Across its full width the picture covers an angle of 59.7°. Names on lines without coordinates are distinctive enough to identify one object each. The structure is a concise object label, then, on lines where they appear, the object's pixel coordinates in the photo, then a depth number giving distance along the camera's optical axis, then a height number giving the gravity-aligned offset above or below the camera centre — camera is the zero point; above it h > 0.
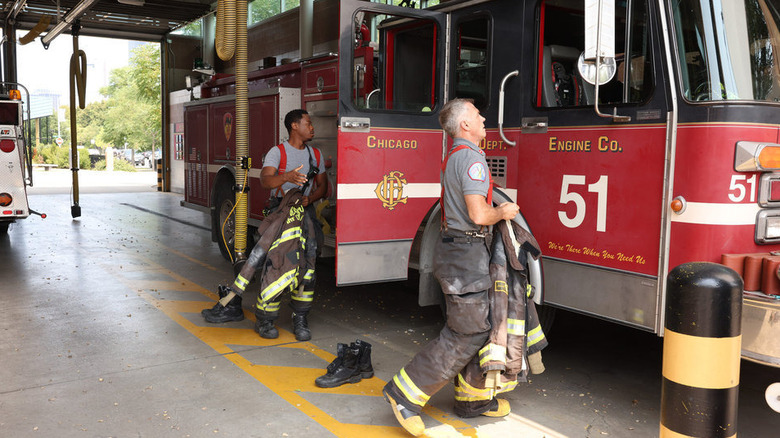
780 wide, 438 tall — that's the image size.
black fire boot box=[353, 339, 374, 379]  4.62 -1.39
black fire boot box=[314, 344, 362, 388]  4.53 -1.44
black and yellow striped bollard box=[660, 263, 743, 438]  2.46 -0.68
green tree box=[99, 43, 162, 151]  45.75 +2.44
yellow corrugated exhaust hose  6.22 +0.83
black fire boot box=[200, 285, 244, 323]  6.11 -1.41
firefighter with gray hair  3.73 -0.63
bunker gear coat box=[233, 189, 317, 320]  5.44 -0.83
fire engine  3.70 +0.13
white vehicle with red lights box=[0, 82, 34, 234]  9.57 -0.33
